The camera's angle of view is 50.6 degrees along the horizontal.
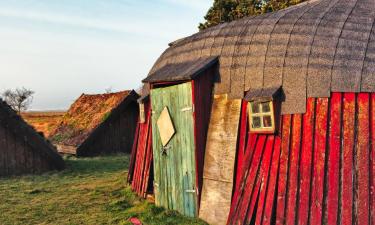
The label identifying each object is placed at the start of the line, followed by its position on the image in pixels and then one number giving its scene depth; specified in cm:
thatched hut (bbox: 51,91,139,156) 2267
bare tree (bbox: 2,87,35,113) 7694
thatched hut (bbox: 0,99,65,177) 1684
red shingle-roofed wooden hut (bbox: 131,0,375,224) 685
